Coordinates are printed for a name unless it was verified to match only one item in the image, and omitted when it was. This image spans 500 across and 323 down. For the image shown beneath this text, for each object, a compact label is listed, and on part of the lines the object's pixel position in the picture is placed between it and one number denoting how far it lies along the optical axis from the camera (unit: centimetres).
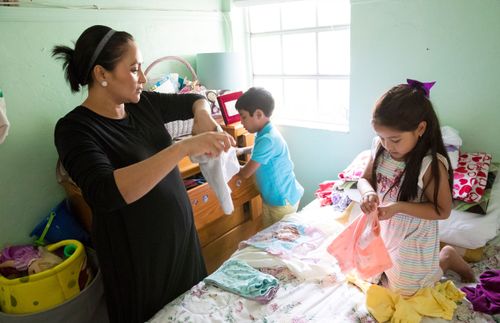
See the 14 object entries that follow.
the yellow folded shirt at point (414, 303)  117
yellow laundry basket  154
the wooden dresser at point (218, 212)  188
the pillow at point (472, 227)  152
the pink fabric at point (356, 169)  199
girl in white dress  120
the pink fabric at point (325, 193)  204
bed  121
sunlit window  251
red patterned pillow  162
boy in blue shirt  190
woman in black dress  96
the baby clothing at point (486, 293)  119
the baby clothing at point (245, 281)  129
